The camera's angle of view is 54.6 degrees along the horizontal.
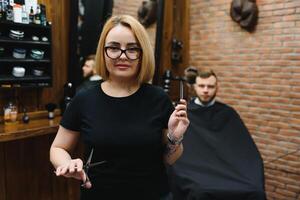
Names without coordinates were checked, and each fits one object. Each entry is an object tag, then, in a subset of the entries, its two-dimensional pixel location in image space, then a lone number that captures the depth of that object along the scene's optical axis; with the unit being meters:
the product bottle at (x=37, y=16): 2.27
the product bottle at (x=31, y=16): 2.23
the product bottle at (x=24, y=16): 2.18
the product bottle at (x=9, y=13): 2.08
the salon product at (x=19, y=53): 2.20
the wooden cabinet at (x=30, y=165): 2.11
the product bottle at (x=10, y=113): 2.21
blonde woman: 1.10
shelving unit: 2.14
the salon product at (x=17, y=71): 2.20
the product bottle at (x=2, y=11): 2.04
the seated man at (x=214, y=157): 2.38
